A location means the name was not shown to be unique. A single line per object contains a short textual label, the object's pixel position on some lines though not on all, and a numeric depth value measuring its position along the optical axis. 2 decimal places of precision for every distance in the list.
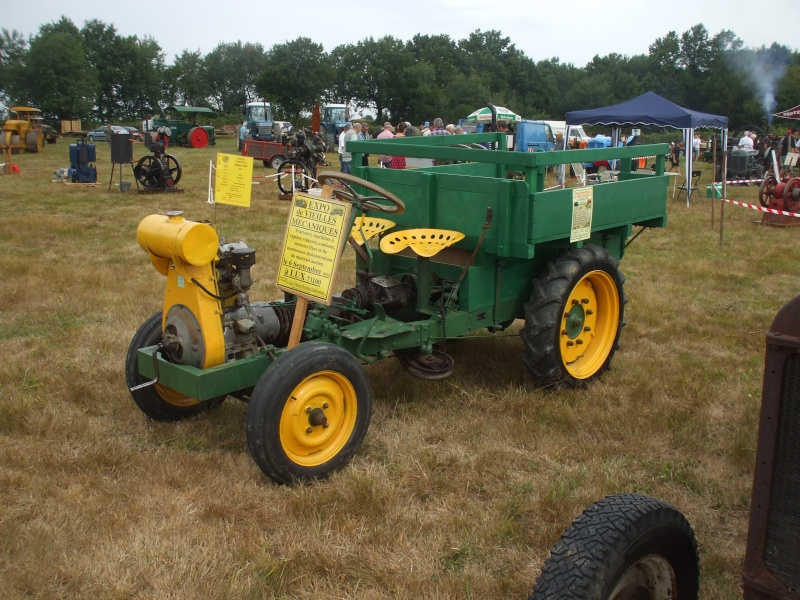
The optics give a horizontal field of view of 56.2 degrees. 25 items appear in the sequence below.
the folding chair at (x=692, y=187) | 14.70
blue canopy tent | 15.55
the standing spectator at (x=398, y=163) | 11.39
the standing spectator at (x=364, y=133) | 18.84
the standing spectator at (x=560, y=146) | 12.68
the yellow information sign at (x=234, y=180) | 7.61
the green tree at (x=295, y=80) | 58.66
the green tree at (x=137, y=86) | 61.22
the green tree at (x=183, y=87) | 66.19
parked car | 37.66
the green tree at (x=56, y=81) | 51.78
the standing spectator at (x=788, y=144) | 21.07
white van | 25.50
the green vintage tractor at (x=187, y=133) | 33.38
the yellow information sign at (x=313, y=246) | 3.72
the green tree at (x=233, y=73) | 73.81
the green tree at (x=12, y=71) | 51.91
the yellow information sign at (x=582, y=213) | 4.41
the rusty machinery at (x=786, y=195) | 11.80
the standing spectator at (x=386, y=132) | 18.70
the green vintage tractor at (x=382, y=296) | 3.55
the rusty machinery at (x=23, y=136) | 25.61
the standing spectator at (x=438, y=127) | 19.64
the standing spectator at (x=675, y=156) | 22.22
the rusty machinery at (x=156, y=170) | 15.35
